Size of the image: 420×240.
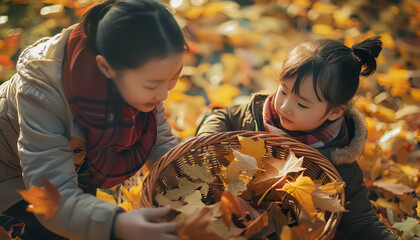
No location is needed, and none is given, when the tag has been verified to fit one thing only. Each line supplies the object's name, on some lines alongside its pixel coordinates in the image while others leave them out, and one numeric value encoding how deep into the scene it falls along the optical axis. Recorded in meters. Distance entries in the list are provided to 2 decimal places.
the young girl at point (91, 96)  0.81
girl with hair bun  1.15
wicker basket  1.06
